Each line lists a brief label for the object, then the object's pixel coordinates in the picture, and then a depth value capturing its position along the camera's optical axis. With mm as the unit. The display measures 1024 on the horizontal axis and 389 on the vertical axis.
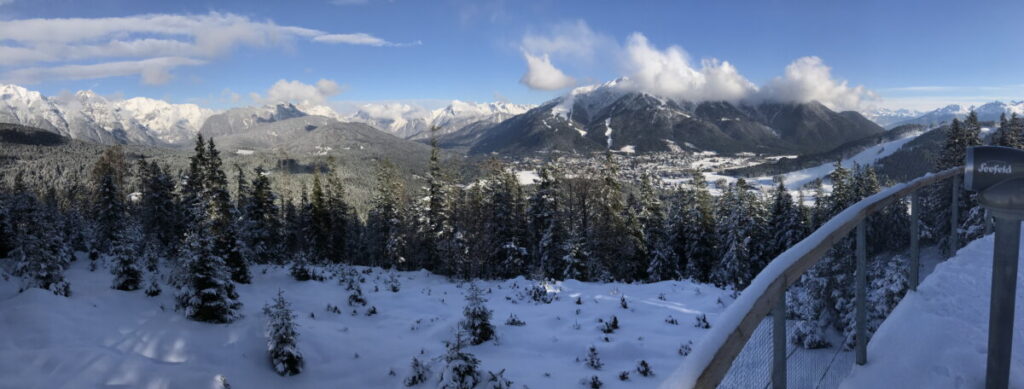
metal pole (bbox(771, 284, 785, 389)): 1931
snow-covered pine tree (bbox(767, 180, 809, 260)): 32312
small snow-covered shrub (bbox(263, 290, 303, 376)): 9422
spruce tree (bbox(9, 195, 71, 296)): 15477
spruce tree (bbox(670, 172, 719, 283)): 33062
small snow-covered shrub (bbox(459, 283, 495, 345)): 10148
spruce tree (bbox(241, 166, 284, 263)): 32000
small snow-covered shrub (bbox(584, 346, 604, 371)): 8180
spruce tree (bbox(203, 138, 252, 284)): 21484
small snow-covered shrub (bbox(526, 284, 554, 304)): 13588
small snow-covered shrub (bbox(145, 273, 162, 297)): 14359
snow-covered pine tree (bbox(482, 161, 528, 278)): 32875
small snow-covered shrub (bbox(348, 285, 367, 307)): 15219
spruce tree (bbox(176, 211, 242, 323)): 12109
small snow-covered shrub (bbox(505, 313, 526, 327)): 11226
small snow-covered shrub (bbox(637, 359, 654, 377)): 7733
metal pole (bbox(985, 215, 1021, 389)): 2002
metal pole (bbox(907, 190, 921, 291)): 4282
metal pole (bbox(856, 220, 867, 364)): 3038
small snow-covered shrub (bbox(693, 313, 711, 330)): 9812
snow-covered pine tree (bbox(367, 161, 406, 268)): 38031
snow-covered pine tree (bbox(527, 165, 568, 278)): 31047
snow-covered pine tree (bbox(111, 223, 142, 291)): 14805
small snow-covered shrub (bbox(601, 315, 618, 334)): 9922
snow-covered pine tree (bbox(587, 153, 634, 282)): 30875
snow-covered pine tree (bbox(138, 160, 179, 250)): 34281
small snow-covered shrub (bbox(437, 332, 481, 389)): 7402
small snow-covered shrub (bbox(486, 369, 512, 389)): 7441
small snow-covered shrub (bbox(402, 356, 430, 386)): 8594
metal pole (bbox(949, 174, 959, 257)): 5328
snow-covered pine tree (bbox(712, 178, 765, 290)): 29672
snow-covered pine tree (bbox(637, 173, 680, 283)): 32656
